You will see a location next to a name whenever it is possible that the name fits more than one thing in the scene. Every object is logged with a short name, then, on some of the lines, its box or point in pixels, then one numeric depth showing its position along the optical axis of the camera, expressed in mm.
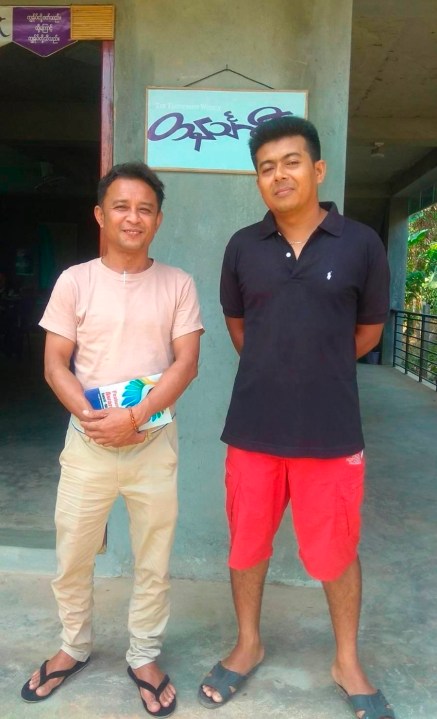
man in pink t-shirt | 2115
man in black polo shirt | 2129
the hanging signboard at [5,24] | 3035
